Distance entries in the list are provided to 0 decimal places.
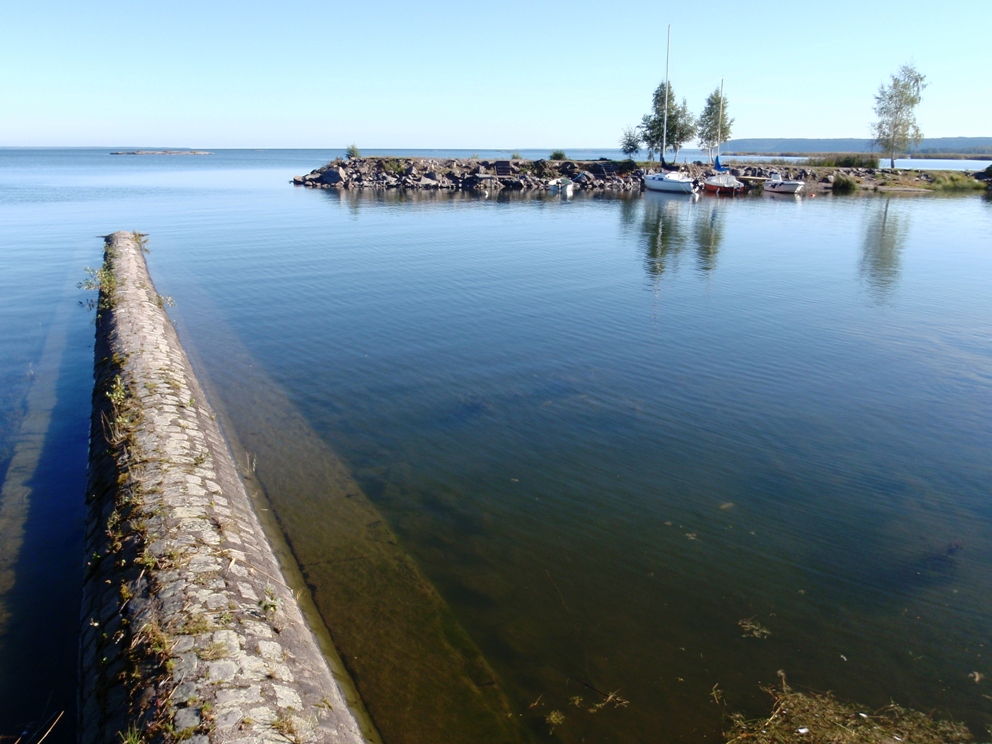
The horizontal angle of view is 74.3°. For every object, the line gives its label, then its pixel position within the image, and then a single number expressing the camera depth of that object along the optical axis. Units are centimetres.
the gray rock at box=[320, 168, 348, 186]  6931
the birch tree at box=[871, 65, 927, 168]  8875
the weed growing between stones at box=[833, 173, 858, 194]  7112
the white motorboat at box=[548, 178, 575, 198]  6531
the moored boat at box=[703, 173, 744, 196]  6494
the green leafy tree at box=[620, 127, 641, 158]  9225
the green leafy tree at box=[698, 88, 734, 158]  9112
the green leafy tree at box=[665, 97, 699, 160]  8938
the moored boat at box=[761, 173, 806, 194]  6506
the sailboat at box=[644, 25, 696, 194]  6412
